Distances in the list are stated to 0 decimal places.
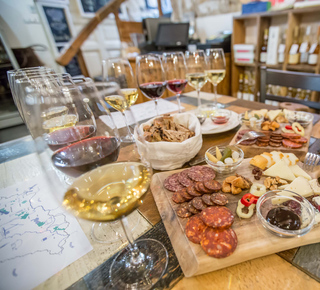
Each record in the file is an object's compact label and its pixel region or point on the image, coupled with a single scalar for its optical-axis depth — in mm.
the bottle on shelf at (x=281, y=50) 2132
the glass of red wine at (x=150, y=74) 838
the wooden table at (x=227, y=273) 348
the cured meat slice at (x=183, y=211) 464
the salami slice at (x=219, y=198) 469
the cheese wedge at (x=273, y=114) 865
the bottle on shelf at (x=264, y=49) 2325
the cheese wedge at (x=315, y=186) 464
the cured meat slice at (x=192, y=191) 504
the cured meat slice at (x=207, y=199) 472
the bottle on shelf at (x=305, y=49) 1972
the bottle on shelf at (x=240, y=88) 2939
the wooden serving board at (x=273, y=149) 661
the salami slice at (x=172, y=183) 553
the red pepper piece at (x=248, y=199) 456
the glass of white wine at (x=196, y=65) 1008
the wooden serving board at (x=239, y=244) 368
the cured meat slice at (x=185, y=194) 504
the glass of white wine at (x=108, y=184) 333
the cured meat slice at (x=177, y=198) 501
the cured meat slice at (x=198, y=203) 464
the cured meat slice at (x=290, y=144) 669
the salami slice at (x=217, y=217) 410
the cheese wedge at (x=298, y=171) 531
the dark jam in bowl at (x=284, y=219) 392
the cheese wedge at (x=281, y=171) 535
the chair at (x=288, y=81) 1195
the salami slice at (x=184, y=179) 553
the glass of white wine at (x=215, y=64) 1050
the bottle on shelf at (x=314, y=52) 1911
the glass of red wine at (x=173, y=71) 943
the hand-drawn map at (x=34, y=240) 393
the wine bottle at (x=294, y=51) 2055
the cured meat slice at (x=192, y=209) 465
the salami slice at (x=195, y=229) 408
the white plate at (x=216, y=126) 838
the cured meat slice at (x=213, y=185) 501
